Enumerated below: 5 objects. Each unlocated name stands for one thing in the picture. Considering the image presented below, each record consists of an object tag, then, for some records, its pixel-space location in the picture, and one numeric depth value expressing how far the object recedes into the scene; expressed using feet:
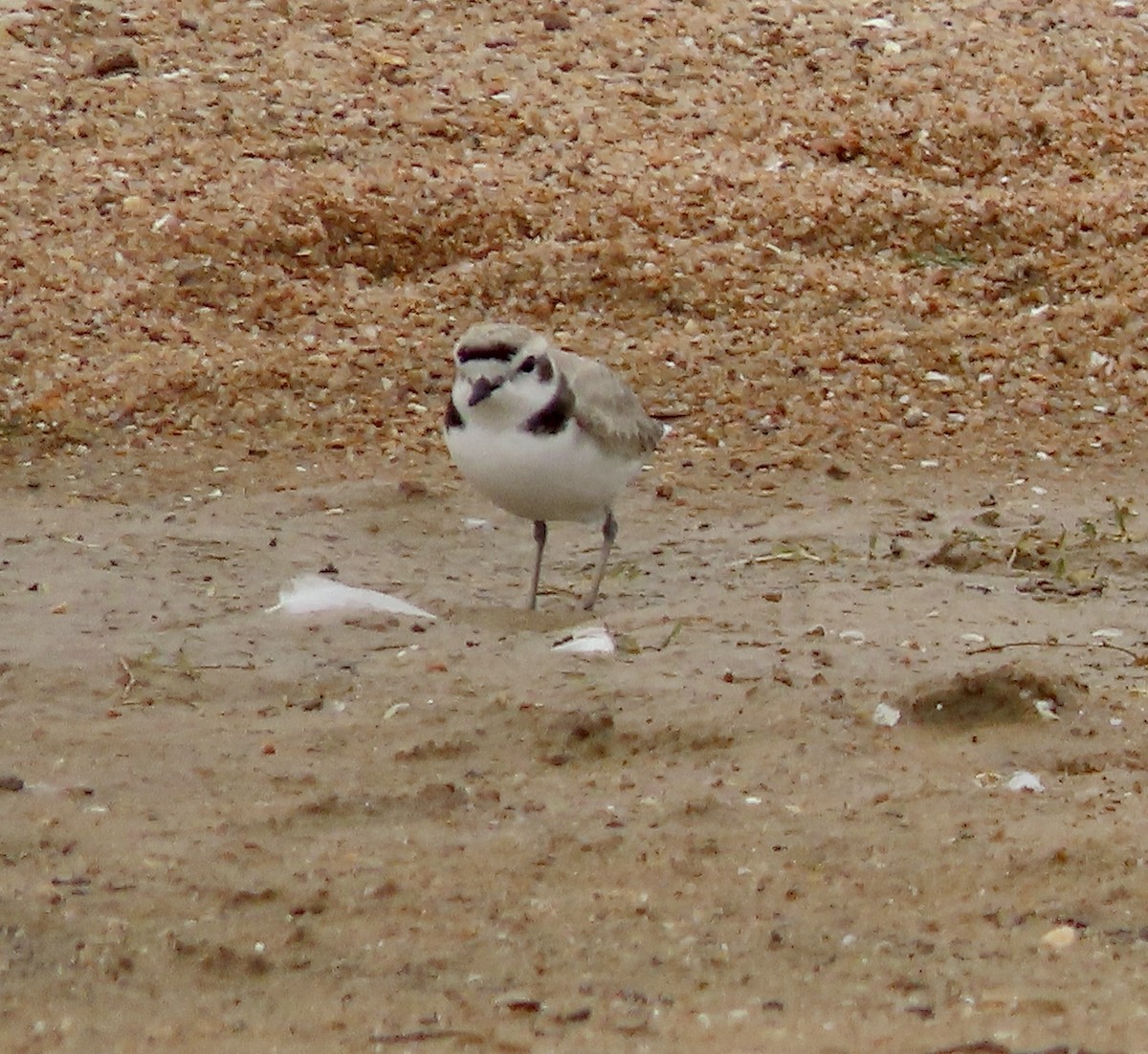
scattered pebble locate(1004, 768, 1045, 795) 26.66
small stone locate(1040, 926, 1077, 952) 21.39
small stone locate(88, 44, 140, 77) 60.44
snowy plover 37.11
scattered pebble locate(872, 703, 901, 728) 29.27
